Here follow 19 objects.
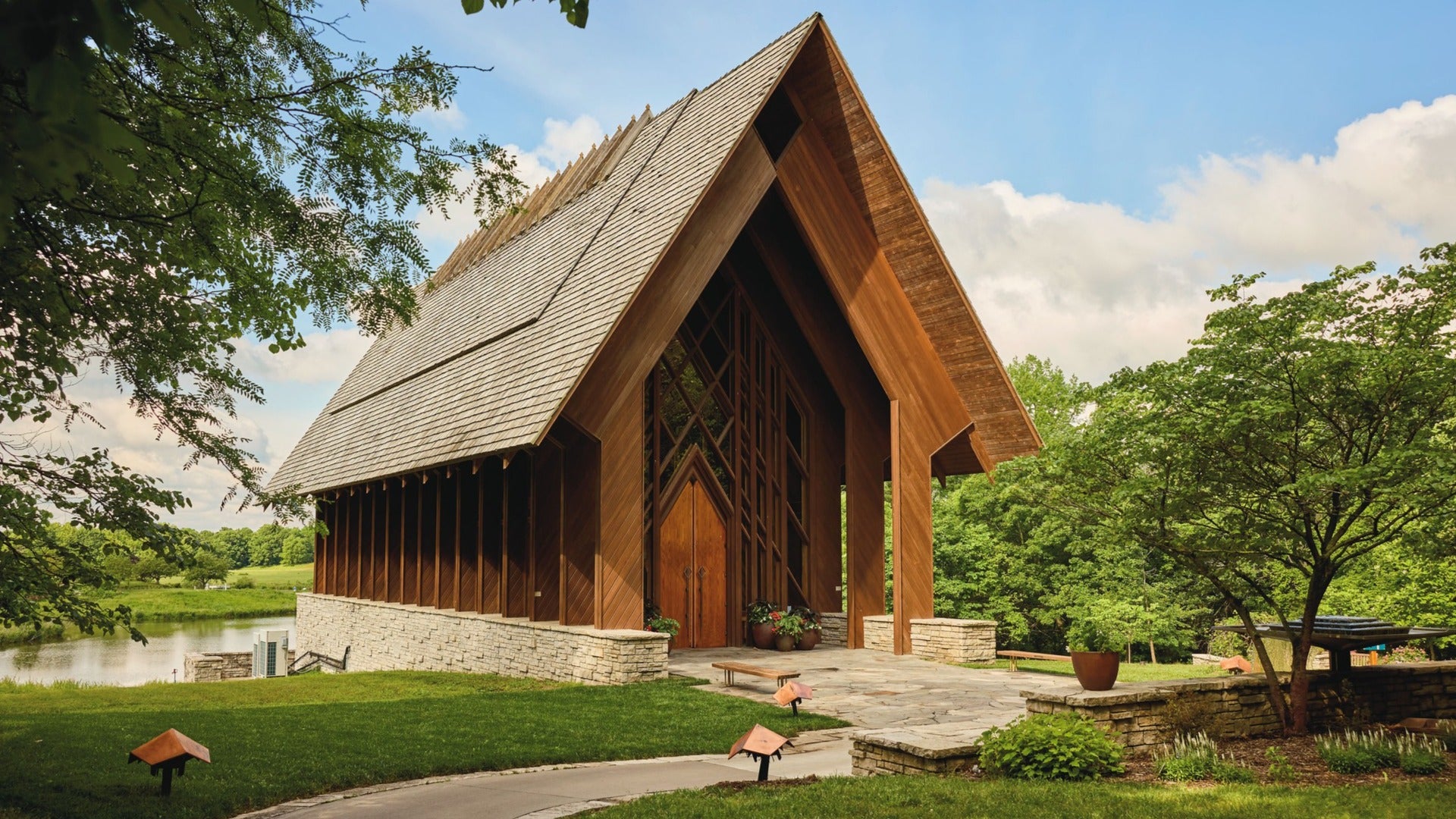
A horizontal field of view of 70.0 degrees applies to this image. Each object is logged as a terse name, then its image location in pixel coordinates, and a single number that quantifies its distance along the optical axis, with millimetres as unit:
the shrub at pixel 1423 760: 7594
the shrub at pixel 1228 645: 25094
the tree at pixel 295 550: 91438
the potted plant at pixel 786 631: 17469
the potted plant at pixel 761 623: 17734
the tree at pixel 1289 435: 8469
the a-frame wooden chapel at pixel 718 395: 14680
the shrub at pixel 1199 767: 7465
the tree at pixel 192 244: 6270
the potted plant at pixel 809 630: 17875
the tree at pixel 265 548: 105438
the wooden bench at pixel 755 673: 12474
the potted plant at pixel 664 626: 16047
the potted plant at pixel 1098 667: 8906
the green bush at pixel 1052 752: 7551
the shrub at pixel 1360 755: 7660
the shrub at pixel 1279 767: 7484
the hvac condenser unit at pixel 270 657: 25172
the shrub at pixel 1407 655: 22844
